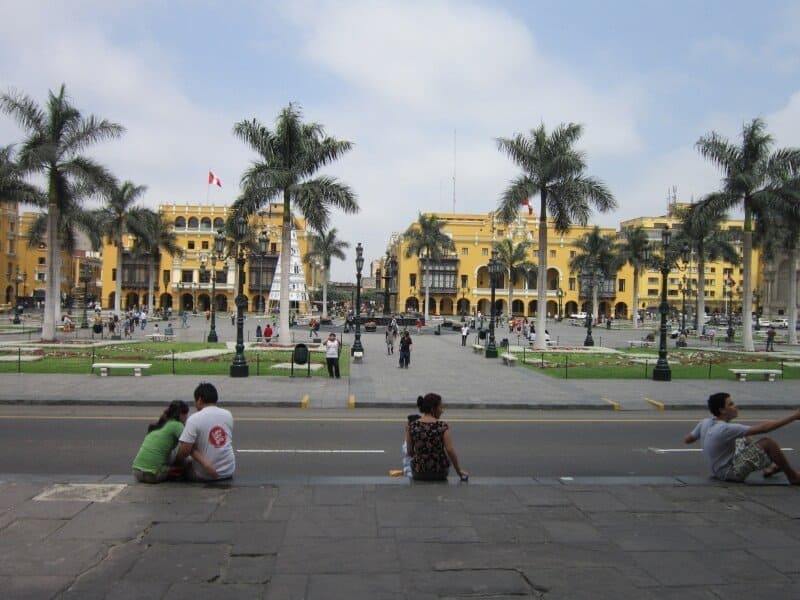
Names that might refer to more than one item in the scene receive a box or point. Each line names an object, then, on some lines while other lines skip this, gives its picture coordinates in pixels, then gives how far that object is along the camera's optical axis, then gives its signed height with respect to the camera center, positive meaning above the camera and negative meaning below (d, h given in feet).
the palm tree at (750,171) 107.34 +23.01
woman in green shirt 23.09 -5.33
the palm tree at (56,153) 105.19 +23.90
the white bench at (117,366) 63.62 -6.44
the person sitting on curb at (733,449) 24.76 -5.36
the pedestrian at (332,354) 65.98 -5.08
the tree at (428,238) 244.42 +25.26
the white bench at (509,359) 86.28 -7.08
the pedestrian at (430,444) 23.57 -5.07
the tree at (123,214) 187.73 +25.02
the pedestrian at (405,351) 79.46 -5.61
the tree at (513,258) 251.68 +19.12
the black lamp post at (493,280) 98.78 +4.41
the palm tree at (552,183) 103.14 +19.77
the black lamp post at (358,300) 91.20 +0.52
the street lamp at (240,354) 65.77 -5.25
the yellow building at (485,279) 330.13 +14.09
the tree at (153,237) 192.13 +20.53
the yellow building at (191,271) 324.60 +15.24
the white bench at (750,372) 69.10 -6.67
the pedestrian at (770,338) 117.91 -5.02
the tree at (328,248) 248.11 +21.80
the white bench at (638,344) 128.06 -7.03
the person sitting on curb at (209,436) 22.88 -4.74
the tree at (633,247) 217.56 +21.16
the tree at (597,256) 229.66 +19.13
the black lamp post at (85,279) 171.53 +5.70
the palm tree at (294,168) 97.76 +20.89
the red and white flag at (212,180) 237.45 +44.58
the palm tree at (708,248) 177.78 +17.83
